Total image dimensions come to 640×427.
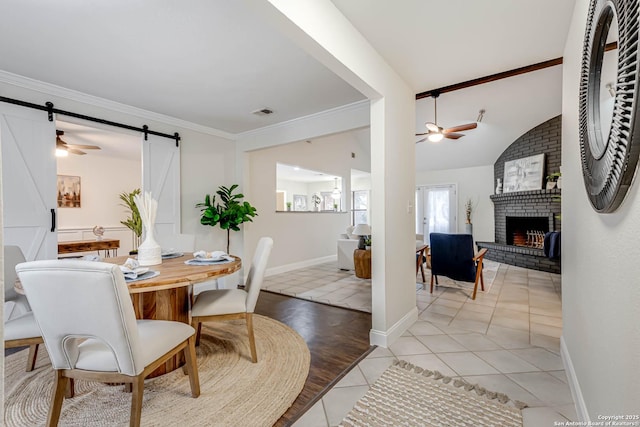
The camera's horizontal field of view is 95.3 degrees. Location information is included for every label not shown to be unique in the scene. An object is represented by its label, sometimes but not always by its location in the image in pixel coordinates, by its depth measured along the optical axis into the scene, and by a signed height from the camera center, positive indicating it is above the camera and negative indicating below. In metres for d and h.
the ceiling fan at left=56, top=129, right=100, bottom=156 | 4.18 +1.07
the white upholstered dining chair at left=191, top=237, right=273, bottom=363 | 2.18 -0.66
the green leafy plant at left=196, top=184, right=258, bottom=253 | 4.20 +0.09
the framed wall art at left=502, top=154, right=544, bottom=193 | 5.73 +0.88
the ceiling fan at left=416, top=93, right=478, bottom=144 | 4.25 +1.28
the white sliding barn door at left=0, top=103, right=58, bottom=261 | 2.80 +0.37
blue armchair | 3.75 -0.55
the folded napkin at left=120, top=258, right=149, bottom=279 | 1.71 -0.32
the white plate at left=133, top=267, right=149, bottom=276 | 1.78 -0.33
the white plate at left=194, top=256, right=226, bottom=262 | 2.28 -0.33
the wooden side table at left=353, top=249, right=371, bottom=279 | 4.73 -0.76
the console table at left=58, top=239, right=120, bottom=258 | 5.01 -0.51
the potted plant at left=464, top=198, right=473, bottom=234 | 7.53 +0.11
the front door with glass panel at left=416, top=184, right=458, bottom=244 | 7.99 +0.21
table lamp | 5.01 -0.27
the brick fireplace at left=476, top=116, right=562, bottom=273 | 5.48 +0.07
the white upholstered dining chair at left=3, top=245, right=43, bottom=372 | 1.80 -0.69
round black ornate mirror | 0.88 +0.43
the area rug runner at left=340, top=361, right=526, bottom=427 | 1.61 -1.12
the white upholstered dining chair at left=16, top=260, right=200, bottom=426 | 1.30 -0.50
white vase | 2.23 -0.27
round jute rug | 1.64 -1.12
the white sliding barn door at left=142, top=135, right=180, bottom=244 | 3.83 +0.53
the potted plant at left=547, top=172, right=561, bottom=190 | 5.44 +0.68
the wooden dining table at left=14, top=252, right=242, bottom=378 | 1.80 -0.55
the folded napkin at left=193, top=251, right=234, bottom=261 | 2.32 -0.32
